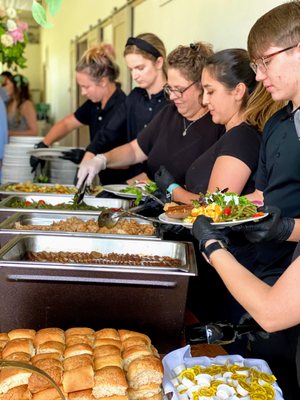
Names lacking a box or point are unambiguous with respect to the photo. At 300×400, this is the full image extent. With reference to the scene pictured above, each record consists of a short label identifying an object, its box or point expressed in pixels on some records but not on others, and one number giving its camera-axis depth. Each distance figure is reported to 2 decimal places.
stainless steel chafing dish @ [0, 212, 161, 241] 1.66
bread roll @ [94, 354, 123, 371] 1.00
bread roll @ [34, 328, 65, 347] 1.09
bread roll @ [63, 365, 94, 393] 0.94
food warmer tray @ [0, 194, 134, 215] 2.28
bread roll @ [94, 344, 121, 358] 1.04
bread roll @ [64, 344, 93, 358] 1.04
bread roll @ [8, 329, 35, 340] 1.11
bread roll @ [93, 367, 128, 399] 0.94
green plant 3.45
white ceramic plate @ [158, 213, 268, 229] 1.33
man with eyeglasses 1.35
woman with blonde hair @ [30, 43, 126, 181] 3.23
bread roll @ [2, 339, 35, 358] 1.04
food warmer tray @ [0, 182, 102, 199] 2.44
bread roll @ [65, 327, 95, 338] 1.13
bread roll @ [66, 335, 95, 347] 1.09
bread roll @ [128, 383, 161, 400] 0.97
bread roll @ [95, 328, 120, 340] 1.12
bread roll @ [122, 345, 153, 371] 1.04
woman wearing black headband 2.72
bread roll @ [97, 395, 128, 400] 0.94
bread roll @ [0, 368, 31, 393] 0.95
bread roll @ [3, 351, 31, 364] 1.01
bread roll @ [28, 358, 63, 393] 0.94
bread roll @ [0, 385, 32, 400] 0.93
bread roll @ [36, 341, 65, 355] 1.06
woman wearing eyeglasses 2.20
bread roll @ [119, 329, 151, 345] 1.12
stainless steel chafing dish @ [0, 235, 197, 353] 1.27
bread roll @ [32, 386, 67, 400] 0.92
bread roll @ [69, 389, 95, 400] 0.94
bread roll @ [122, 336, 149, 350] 1.09
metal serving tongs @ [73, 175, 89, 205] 2.26
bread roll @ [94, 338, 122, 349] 1.08
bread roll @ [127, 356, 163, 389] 0.98
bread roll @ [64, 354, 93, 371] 0.99
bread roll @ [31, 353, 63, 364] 1.01
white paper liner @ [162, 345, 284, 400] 1.09
